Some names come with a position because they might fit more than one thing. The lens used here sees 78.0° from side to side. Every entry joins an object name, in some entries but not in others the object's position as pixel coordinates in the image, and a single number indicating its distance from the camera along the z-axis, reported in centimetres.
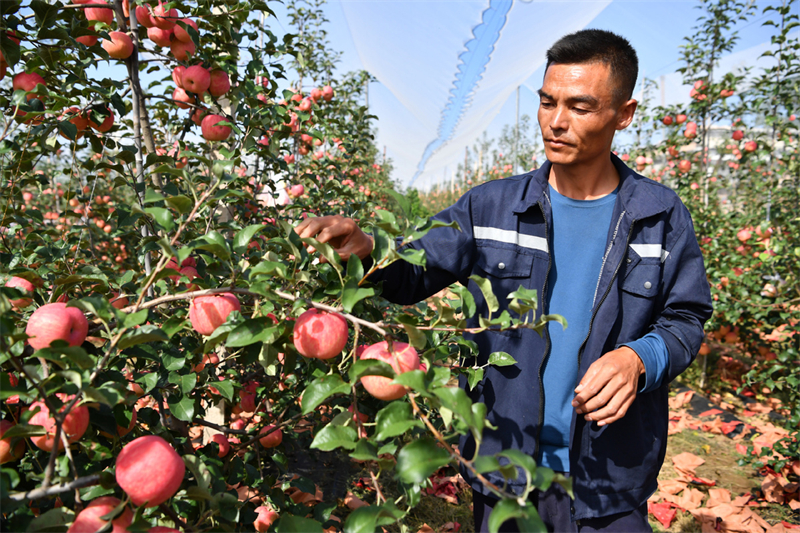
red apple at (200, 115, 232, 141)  168
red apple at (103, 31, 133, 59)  139
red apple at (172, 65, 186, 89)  157
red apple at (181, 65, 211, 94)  153
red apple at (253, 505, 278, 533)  144
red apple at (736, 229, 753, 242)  333
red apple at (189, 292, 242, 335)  87
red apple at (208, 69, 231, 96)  160
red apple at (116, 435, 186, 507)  71
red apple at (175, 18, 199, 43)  152
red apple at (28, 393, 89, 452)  77
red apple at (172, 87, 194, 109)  167
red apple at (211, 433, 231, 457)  144
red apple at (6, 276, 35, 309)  109
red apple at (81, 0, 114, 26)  146
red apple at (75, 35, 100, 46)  141
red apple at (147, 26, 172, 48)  152
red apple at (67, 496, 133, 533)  68
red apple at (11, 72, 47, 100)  124
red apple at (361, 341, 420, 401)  77
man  126
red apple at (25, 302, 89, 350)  77
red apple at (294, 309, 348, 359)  80
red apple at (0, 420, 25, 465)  79
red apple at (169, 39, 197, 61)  155
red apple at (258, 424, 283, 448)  151
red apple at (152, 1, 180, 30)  145
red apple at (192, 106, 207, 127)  176
